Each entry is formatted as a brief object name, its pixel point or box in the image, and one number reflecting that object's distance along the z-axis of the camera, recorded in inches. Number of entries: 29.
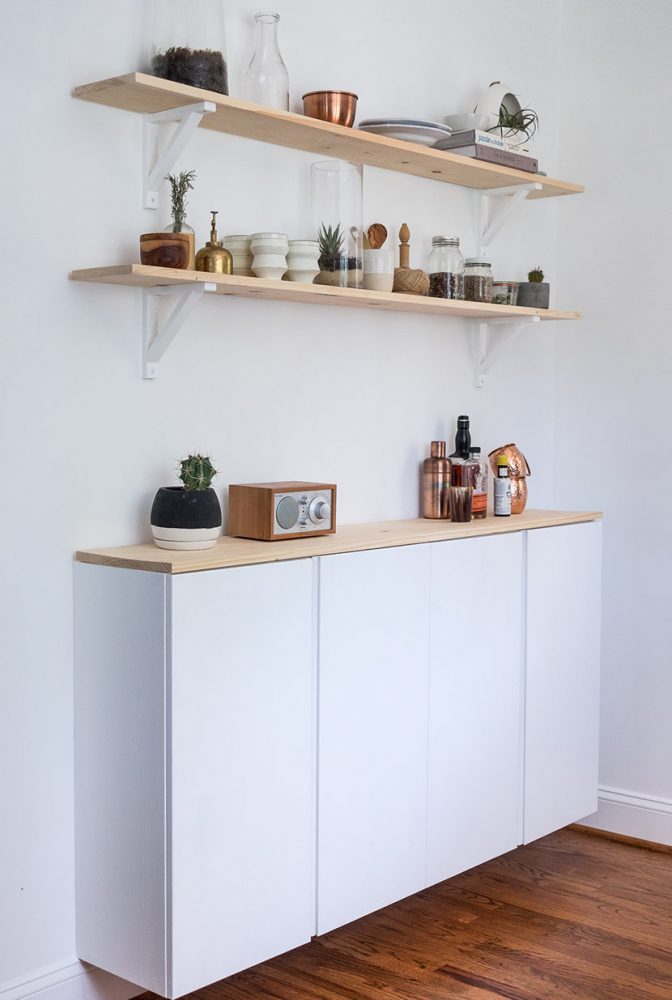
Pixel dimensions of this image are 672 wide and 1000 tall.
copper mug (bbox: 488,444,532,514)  120.7
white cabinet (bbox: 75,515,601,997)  79.3
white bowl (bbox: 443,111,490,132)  113.7
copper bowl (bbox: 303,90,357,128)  96.2
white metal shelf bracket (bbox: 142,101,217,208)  83.7
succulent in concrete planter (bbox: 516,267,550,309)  122.3
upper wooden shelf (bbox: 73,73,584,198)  81.4
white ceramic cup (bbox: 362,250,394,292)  101.4
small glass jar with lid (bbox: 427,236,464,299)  110.7
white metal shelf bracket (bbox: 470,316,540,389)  123.5
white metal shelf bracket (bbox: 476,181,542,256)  120.4
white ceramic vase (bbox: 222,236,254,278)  92.2
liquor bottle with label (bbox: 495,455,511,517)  116.9
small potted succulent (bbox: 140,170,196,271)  83.7
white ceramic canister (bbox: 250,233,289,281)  91.2
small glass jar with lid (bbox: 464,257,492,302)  114.1
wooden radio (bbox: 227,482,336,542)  90.3
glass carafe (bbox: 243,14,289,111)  92.7
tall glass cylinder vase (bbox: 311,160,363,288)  99.3
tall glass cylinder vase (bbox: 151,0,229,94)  84.7
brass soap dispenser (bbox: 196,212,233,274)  88.2
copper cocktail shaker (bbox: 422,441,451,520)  114.7
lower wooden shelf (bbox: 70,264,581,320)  80.7
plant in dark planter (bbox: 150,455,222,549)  84.3
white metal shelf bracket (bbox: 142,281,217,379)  85.8
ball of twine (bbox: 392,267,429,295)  106.2
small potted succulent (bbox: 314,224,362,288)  98.2
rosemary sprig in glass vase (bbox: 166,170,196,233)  86.3
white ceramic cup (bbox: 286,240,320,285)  94.1
